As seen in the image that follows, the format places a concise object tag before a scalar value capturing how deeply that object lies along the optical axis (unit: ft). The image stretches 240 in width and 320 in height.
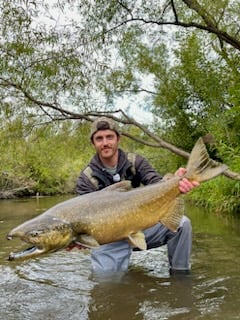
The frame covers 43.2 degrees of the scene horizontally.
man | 9.95
